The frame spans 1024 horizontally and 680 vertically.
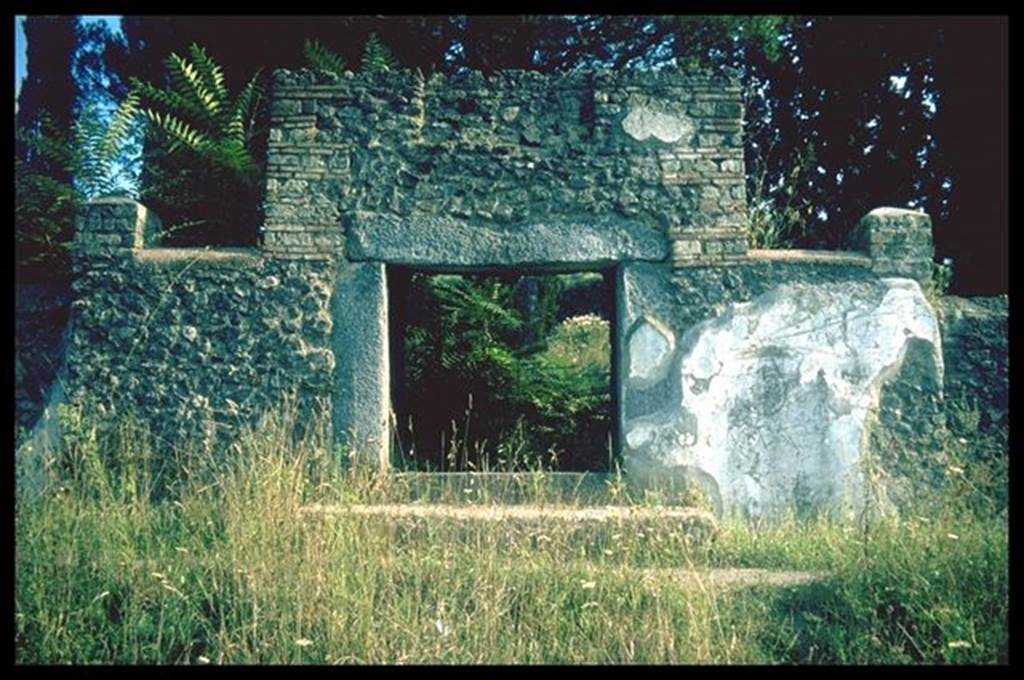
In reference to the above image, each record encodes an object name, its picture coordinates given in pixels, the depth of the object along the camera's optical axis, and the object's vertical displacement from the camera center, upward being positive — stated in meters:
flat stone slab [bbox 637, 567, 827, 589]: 3.70 -1.12
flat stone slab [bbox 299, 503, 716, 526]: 4.33 -0.91
